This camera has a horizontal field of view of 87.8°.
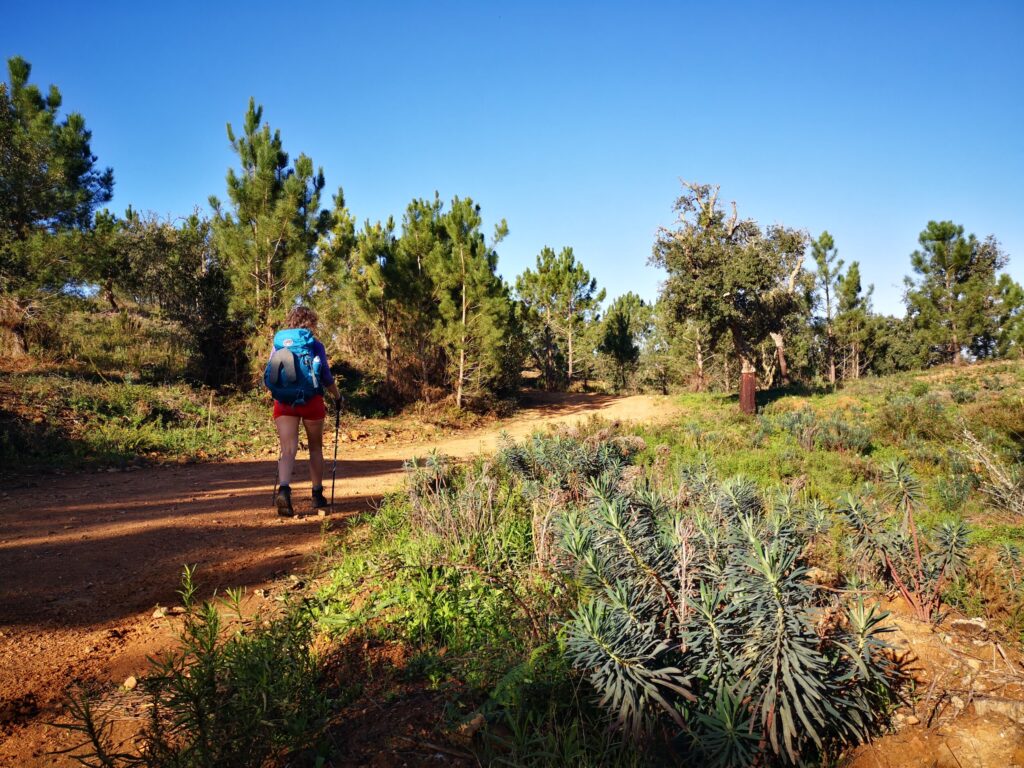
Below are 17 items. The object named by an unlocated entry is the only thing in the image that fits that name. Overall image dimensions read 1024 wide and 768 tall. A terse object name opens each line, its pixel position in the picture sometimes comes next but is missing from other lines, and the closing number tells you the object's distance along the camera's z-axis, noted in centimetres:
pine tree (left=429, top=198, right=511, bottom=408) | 1499
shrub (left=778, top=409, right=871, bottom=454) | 865
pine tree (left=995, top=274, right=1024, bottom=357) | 3108
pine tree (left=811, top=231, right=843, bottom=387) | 3556
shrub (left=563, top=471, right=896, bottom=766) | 157
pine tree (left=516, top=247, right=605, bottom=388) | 3036
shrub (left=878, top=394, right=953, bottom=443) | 910
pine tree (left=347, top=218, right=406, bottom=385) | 1458
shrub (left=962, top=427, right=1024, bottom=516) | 466
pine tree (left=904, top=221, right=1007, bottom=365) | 3019
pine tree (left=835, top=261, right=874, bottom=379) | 3550
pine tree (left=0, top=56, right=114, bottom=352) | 1124
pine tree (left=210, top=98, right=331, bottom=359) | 1273
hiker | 476
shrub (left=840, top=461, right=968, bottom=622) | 277
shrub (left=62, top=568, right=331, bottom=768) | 156
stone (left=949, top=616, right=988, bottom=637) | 270
